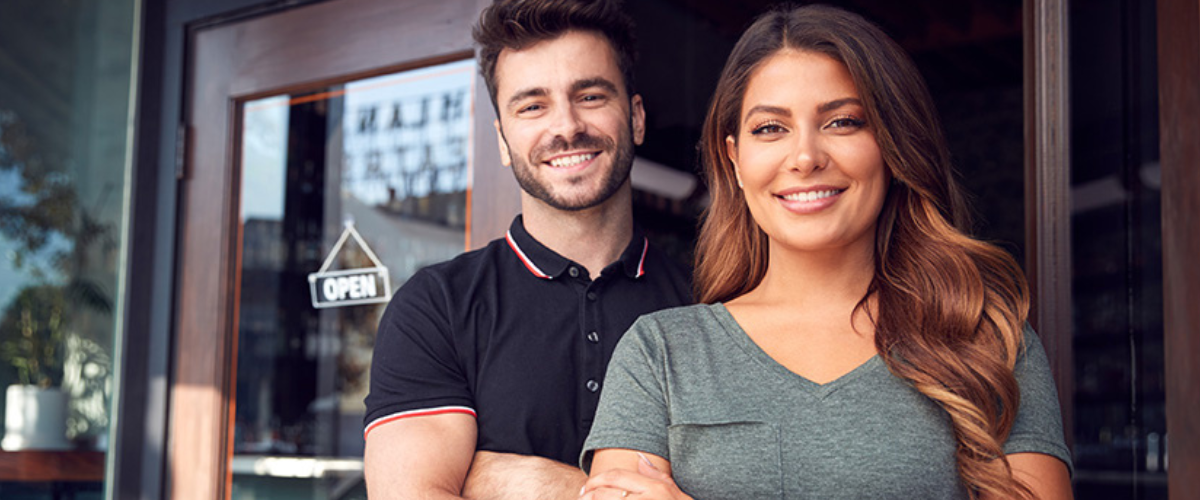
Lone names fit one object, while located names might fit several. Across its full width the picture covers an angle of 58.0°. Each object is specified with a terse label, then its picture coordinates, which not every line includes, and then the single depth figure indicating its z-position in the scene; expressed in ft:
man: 6.02
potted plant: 11.82
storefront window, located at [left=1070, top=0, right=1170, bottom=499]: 7.13
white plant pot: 11.70
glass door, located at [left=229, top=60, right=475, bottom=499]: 9.29
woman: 4.53
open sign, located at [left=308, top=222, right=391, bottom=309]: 9.49
